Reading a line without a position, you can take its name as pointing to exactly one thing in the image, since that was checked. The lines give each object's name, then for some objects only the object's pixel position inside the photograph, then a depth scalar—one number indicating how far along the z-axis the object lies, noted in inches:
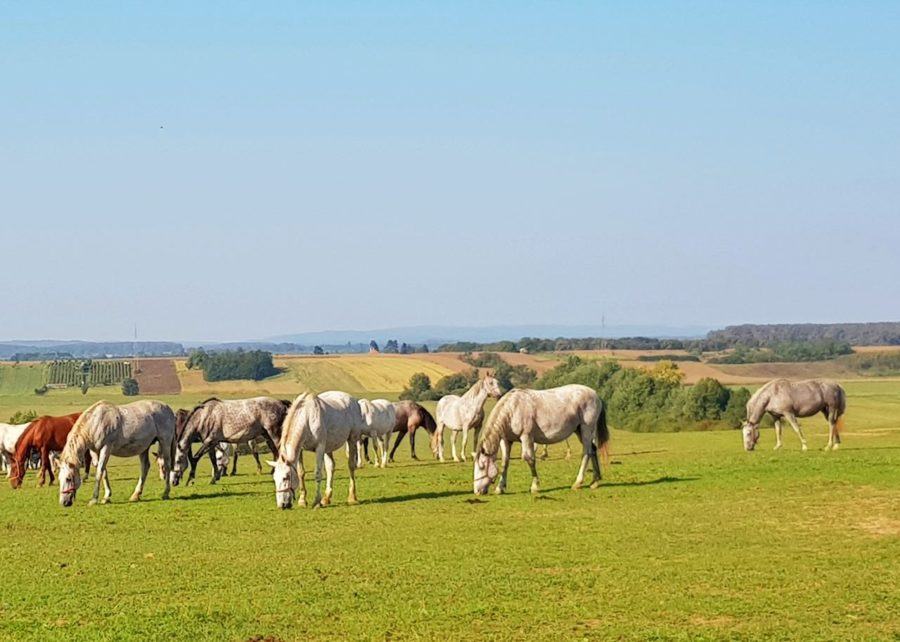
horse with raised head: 1369.3
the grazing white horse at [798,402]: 1509.6
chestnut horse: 1373.0
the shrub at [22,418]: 2313.0
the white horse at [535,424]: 1039.0
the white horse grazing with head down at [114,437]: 1053.2
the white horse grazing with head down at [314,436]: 973.8
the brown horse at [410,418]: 1765.5
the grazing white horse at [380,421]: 1587.1
